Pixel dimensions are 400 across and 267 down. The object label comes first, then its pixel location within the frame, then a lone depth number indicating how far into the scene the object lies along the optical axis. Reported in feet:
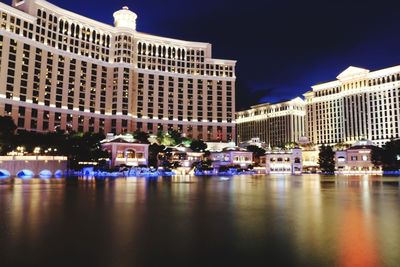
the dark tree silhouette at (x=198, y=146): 359.11
